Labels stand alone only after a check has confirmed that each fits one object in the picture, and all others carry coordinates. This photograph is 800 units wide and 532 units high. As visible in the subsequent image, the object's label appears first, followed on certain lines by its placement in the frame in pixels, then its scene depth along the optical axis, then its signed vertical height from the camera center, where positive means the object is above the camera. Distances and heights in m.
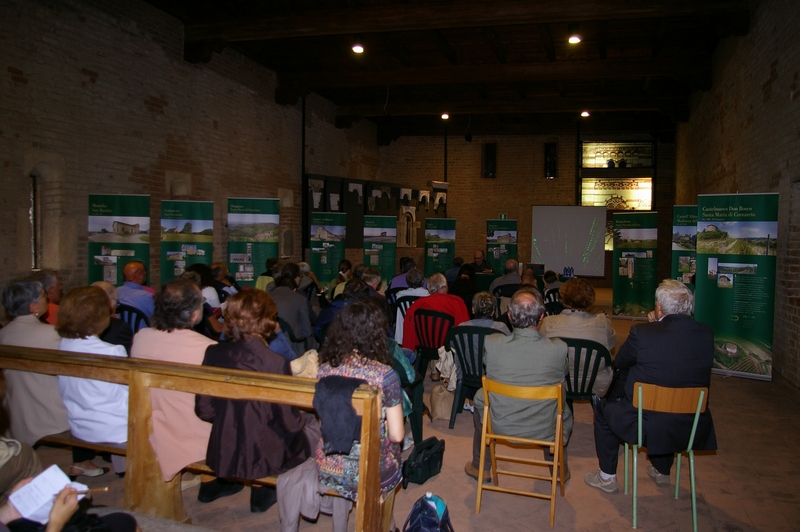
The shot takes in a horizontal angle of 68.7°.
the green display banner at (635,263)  10.07 -0.35
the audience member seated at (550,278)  7.92 -0.52
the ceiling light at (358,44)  9.20 +3.06
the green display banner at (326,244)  9.88 -0.13
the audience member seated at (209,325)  4.73 -0.74
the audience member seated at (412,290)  5.77 -0.53
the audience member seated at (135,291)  4.83 -0.49
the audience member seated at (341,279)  7.11 -0.54
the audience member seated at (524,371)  3.09 -0.69
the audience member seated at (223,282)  6.07 -0.52
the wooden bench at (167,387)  2.15 -0.63
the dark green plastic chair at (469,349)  4.18 -0.79
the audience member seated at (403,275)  7.49 -0.48
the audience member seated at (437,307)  5.07 -0.59
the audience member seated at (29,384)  3.06 -0.81
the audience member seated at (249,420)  2.57 -0.82
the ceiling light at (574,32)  8.45 +3.04
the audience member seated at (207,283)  5.42 -0.47
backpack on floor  2.40 -1.15
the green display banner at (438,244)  12.38 -0.11
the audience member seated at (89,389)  2.96 -0.80
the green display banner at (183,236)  7.53 -0.03
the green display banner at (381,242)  10.70 -0.09
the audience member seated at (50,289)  4.38 -0.44
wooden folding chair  3.00 -1.05
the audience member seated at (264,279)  7.26 -0.55
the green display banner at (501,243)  13.02 -0.07
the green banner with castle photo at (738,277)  5.88 -0.34
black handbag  3.22 -1.25
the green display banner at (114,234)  6.69 -0.02
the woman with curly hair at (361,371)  2.32 -0.54
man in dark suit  3.00 -0.62
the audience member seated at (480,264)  11.67 -0.50
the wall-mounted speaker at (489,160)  16.42 +2.24
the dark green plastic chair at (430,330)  4.97 -0.79
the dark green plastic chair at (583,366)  3.73 -0.80
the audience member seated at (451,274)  9.50 -0.57
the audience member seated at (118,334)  3.62 -0.63
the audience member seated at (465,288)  7.07 -0.60
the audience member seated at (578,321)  3.93 -0.55
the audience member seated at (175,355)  2.72 -0.61
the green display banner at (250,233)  8.05 +0.03
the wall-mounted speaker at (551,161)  16.03 +2.19
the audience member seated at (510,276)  7.67 -0.48
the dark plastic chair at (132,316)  4.73 -0.68
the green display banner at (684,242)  7.66 +0.02
